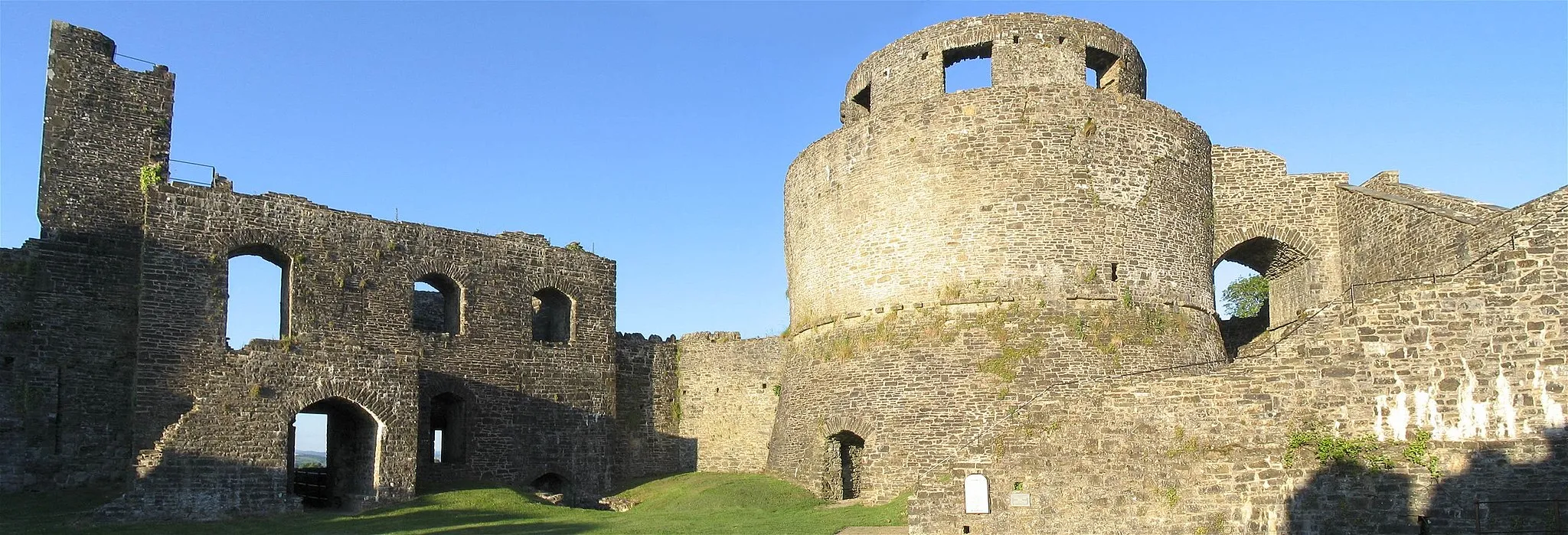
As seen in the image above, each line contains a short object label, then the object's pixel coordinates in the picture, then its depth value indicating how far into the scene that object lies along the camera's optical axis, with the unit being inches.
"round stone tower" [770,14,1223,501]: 901.8
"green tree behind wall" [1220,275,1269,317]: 1834.4
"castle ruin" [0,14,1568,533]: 886.4
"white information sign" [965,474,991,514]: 700.7
